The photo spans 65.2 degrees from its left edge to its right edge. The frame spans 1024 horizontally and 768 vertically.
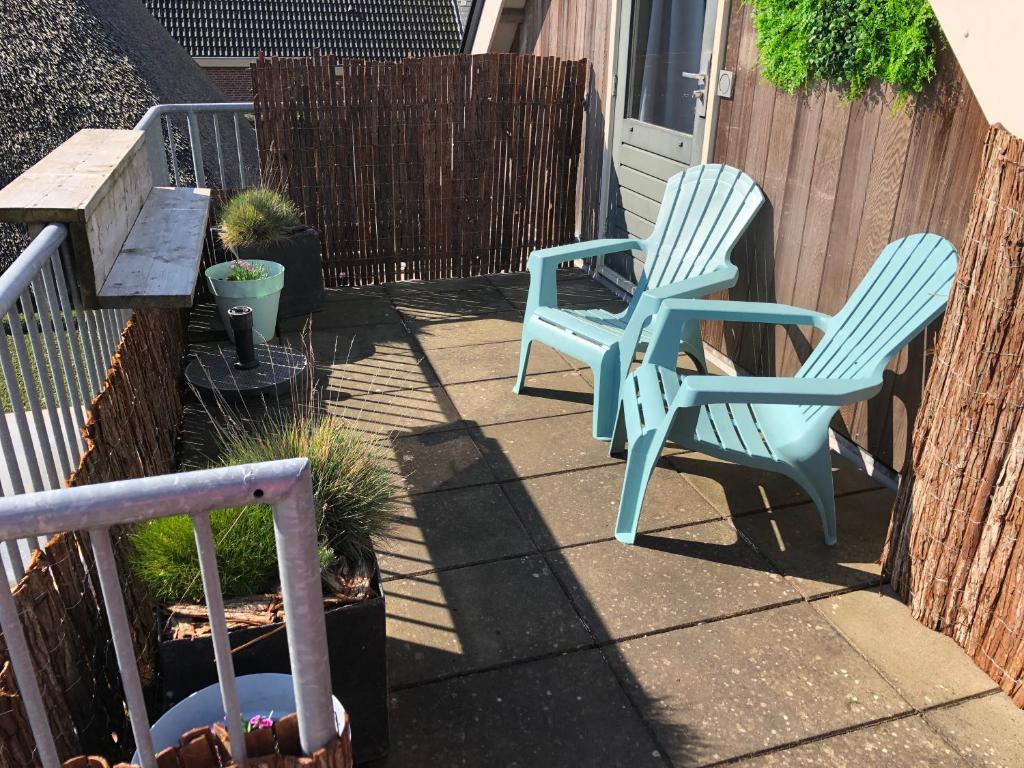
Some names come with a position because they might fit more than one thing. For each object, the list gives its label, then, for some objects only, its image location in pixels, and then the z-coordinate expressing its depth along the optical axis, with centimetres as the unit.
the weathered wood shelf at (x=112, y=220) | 209
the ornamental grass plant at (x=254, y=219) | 464
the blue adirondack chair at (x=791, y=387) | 258
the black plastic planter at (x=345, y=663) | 171
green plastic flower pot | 431
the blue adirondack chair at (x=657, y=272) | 350
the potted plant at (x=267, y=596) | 173
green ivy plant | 289
